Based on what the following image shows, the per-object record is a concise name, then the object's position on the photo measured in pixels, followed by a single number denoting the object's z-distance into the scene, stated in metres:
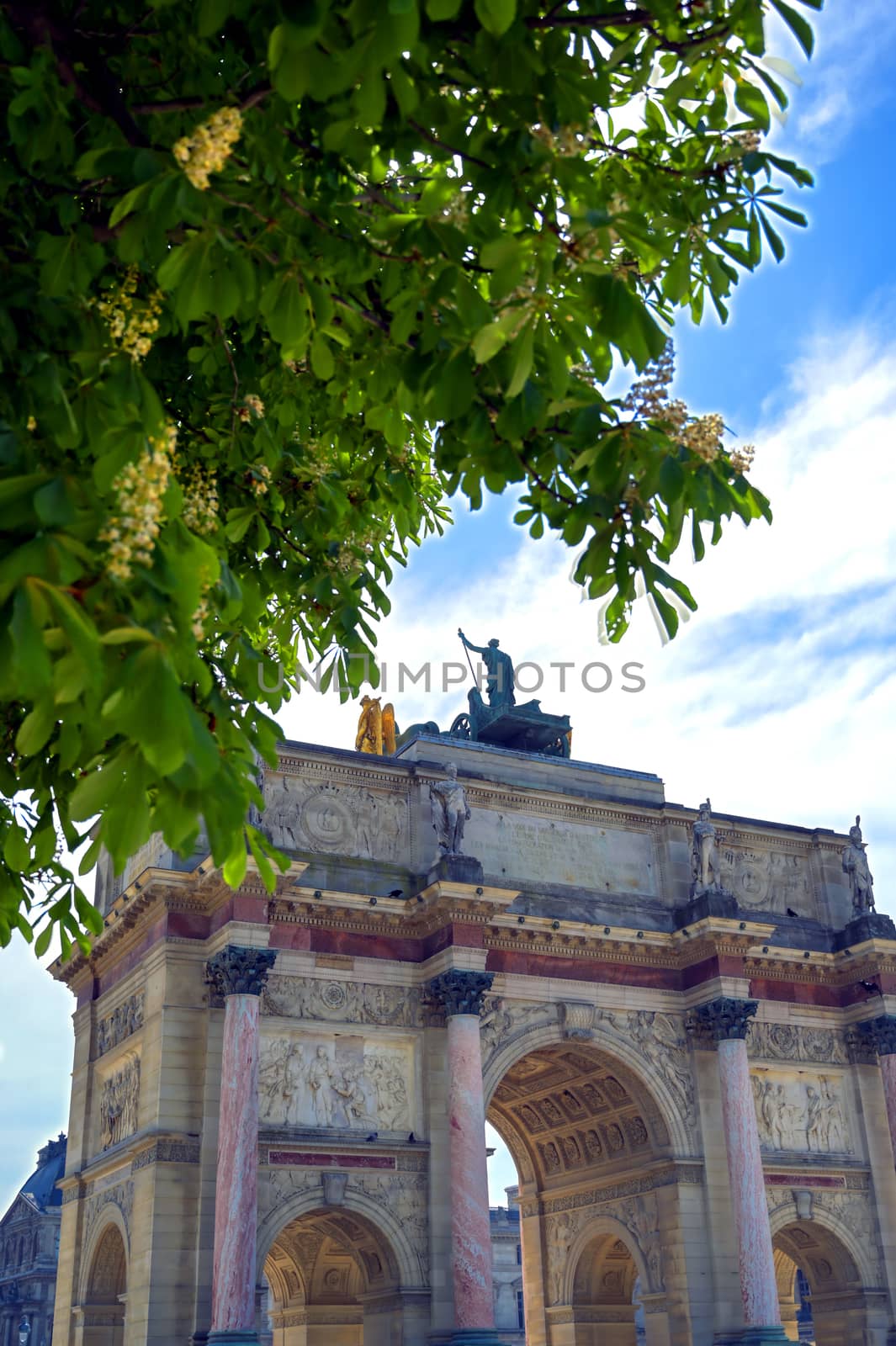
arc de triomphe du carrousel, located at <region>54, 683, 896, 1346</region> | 26.22
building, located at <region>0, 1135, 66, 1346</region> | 86.31
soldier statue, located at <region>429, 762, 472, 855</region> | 29.52
